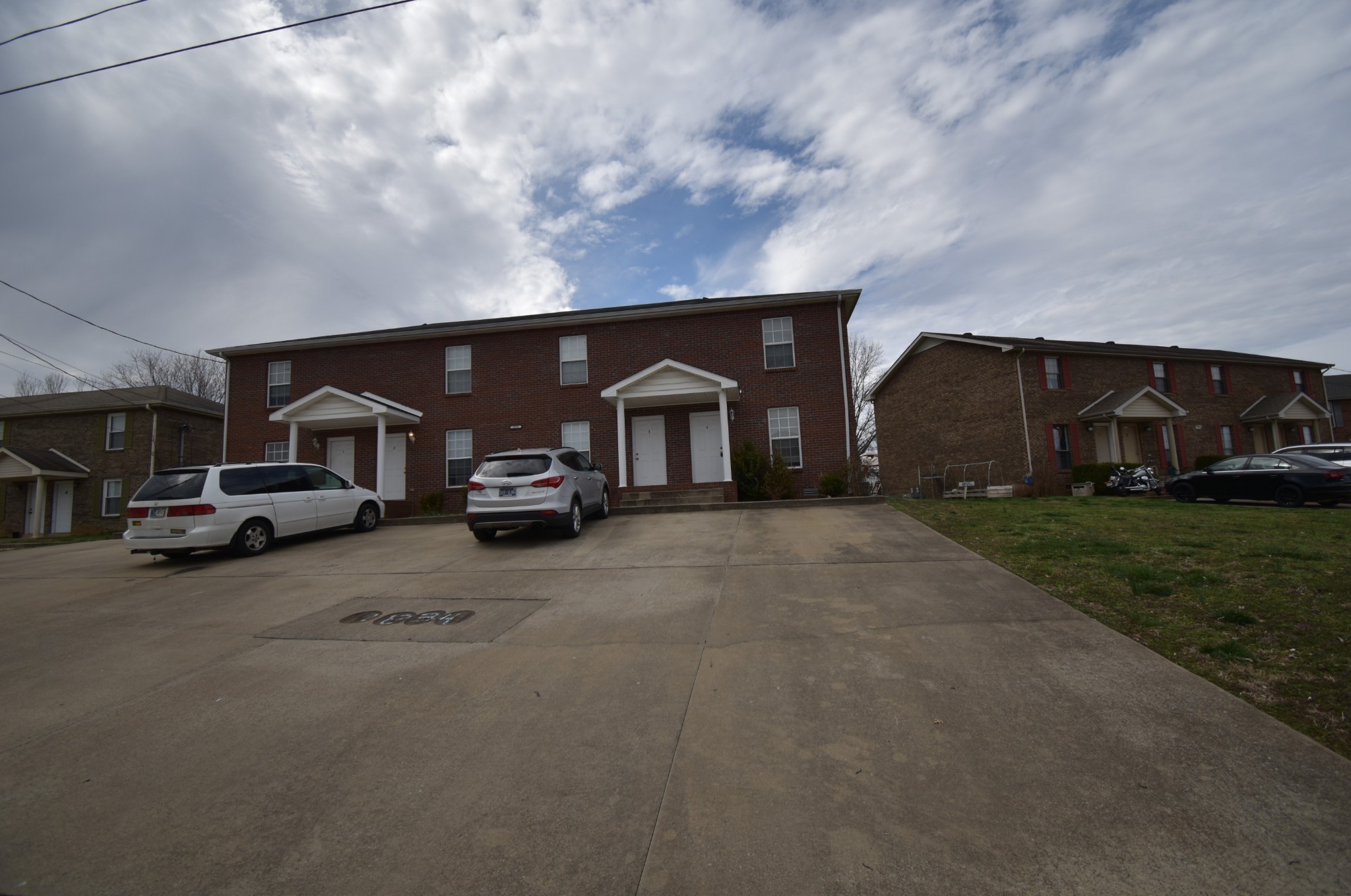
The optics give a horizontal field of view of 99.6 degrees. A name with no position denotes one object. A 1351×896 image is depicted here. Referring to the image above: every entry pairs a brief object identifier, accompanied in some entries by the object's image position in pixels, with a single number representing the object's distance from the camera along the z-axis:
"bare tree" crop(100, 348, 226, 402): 37.75
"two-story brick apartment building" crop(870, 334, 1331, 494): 21.27
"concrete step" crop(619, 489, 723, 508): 14.05
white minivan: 9.09
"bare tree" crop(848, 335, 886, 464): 40.56
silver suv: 9.37
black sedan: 11.89
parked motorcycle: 18.09
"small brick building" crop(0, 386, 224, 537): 24.34
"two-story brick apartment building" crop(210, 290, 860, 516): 16.33
